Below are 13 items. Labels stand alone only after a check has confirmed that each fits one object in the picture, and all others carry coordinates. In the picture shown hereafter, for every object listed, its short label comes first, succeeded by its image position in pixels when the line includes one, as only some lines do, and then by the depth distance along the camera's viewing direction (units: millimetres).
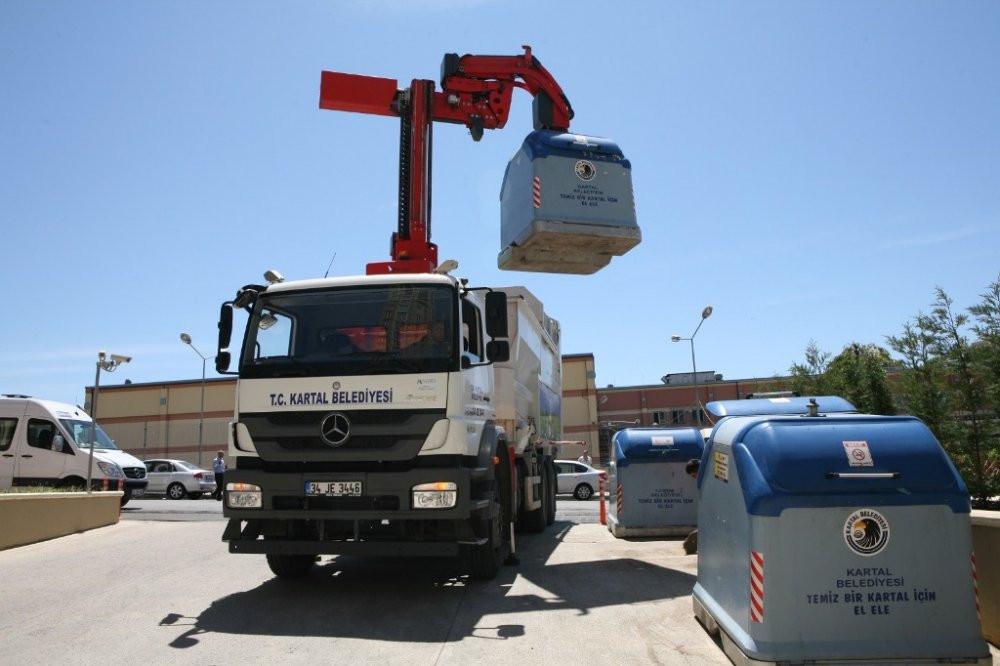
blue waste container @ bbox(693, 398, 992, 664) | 4219
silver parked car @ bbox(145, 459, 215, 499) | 24219
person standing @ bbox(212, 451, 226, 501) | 22484
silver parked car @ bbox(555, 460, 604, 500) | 23297
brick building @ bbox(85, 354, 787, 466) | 50375
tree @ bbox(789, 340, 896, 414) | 15797
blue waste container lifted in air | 8727
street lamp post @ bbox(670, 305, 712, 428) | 30984
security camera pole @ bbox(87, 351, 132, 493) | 12512
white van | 16000
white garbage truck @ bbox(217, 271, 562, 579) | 6230
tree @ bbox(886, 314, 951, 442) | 11183
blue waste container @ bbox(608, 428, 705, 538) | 11102
